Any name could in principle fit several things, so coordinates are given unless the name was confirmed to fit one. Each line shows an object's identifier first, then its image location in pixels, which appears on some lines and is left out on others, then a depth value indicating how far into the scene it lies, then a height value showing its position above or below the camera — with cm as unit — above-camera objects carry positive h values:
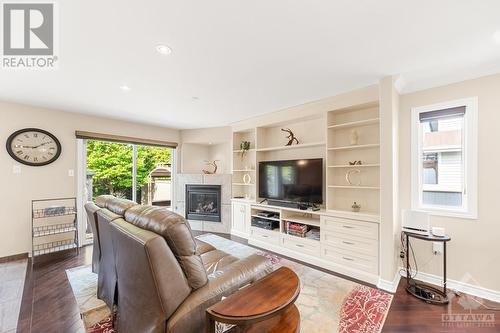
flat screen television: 335 -25
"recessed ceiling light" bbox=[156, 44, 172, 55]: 190 +103
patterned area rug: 190 -139
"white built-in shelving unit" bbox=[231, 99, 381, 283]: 279 -55
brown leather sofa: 120 -70
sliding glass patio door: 425 -14
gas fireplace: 496 -86
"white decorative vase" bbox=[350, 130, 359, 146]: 307 +40
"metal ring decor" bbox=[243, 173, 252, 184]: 469 -29
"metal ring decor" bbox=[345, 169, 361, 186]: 320 -14
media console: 271 -107
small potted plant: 463 +40
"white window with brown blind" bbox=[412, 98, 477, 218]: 244 +9
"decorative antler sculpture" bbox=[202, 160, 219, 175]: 531 +1
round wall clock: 337 +30
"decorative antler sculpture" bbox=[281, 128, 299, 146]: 390 +51
